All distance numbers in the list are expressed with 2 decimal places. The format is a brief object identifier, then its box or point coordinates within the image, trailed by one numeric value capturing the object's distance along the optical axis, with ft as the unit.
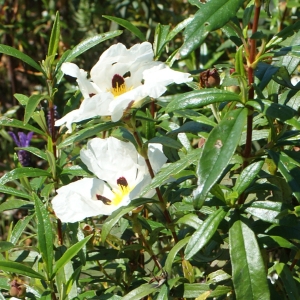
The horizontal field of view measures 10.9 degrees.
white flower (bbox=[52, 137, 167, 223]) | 3.21
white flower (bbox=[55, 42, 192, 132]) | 3.09
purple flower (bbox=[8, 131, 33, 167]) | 3.75
